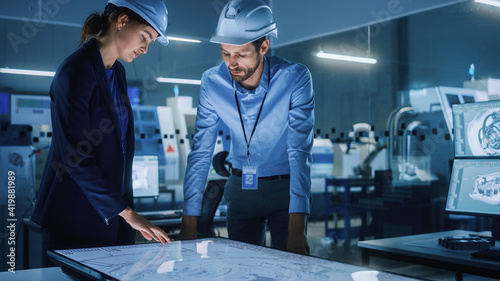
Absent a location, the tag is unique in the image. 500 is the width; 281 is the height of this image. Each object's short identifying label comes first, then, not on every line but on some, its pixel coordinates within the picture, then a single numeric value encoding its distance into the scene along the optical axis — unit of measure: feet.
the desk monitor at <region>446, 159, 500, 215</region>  7.48
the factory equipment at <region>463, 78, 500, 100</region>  12.60
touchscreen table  3.70
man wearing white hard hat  6.09
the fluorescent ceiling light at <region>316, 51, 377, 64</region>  15.77
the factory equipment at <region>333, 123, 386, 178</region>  15.76
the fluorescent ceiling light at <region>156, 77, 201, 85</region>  16.68
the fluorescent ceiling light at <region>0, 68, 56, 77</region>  13.89
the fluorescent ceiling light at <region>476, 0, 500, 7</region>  12.59
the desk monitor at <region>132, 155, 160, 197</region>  13.66
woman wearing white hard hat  4.84
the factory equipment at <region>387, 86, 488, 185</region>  13.75
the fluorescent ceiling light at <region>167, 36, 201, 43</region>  16.06
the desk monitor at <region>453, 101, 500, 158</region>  7.72
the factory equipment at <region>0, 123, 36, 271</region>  13.80
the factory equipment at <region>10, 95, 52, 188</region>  14.19
